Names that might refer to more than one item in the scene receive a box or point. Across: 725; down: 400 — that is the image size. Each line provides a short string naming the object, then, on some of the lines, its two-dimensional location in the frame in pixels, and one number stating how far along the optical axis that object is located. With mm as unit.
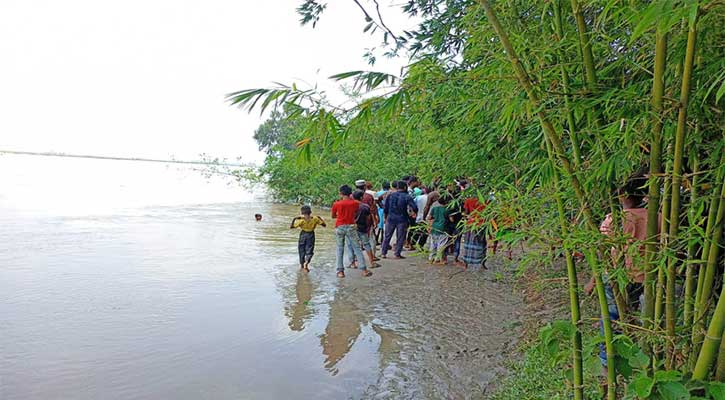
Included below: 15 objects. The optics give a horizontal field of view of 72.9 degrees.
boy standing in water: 8070
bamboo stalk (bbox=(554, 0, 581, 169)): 2062
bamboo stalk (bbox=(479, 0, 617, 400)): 1950
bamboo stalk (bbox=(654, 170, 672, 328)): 1941
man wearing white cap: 8828
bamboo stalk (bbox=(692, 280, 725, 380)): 1791
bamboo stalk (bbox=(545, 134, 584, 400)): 2143
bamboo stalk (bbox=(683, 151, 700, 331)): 1972
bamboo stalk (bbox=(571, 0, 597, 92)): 1987
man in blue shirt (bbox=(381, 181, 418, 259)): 9273
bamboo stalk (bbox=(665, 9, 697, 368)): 1735
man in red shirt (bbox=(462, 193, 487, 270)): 8359
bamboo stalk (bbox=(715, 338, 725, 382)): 1838
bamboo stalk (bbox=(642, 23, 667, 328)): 1823
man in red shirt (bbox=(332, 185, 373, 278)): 7840
